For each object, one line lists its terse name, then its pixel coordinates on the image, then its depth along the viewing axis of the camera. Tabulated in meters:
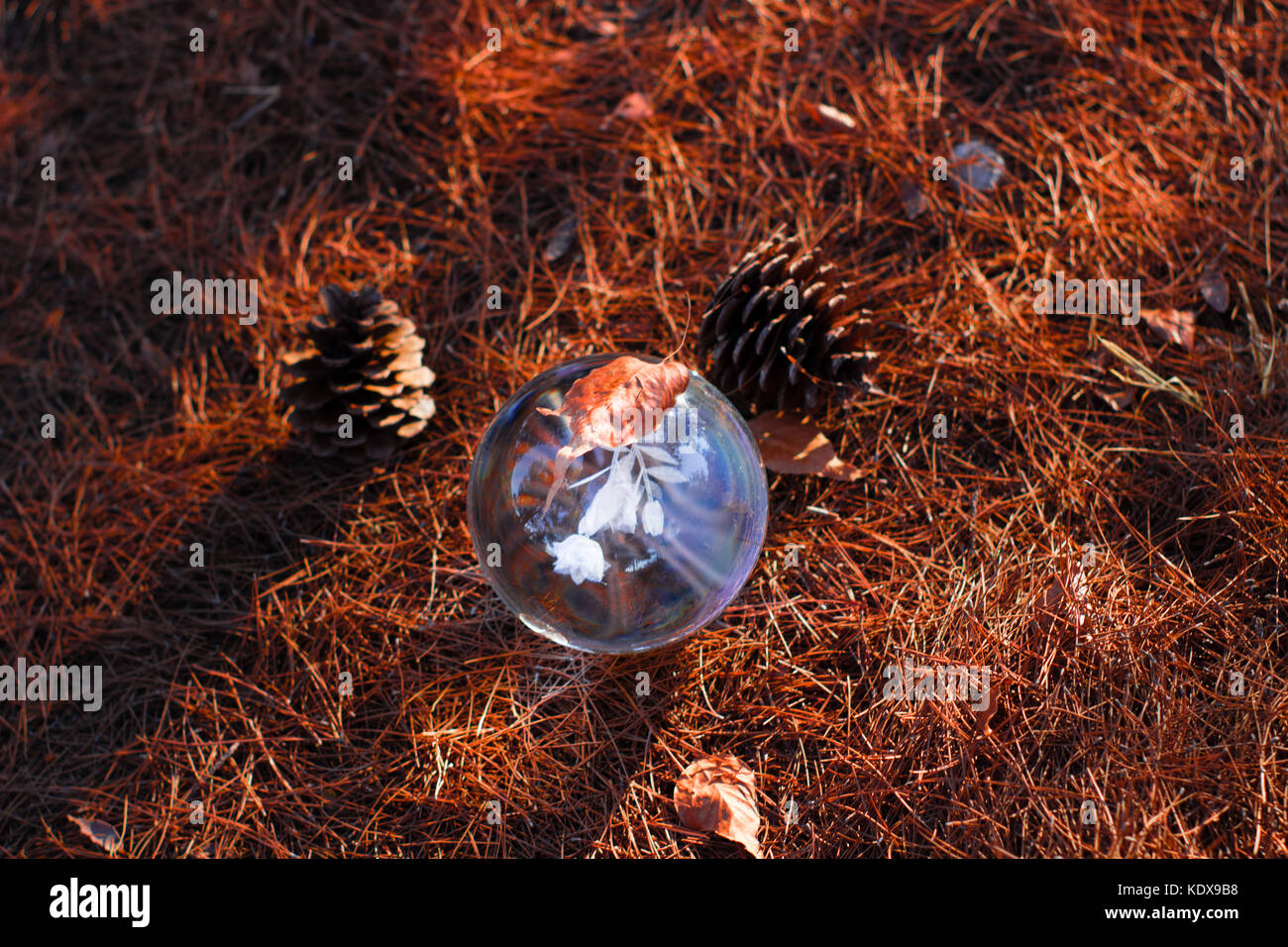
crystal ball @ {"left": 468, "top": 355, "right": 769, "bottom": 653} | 1.80
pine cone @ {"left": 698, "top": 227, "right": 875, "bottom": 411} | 2.21
